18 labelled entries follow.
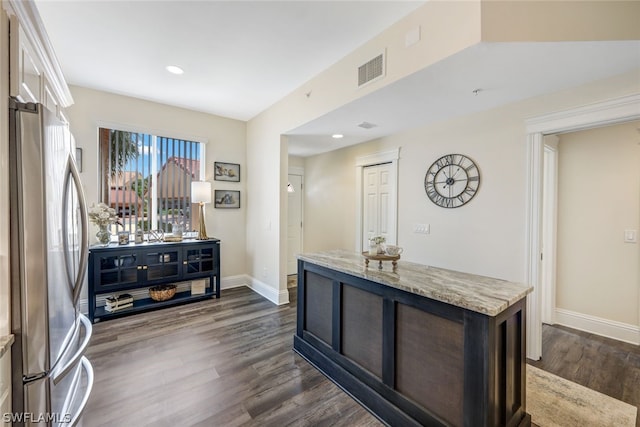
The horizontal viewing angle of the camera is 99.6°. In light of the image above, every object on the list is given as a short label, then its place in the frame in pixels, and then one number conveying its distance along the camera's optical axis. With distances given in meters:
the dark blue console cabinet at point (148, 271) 3.30
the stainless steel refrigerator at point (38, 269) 1.15
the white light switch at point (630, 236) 2.87
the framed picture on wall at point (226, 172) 4.52
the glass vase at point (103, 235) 3.46
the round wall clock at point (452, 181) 3.08
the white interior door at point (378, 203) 4.07
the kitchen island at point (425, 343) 1.39
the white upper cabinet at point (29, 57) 1.27
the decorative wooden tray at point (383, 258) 2.07
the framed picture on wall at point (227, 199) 4.54
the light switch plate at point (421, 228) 3.51
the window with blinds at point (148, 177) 3.76
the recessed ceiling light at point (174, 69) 3.00
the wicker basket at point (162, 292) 3.78
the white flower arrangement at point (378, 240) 2.15
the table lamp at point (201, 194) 4.00
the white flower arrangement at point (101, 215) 3.37
